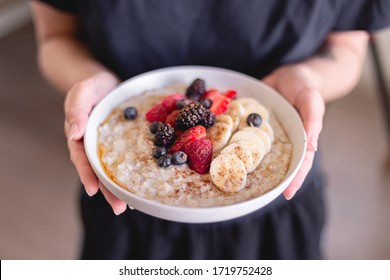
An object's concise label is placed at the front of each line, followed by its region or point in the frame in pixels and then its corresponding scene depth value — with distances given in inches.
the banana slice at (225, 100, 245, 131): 38.3
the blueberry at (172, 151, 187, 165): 33.6
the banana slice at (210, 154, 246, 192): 32.6
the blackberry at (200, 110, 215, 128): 36.4
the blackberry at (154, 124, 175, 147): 35.0
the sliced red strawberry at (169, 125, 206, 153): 34.7
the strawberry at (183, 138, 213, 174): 33.9
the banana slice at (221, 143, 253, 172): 34.4
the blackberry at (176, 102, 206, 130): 35.4
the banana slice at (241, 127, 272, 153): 36.6
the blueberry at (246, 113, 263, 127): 37.6
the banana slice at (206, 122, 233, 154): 35.9
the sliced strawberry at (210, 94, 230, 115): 38.9
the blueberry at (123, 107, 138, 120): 38.8
